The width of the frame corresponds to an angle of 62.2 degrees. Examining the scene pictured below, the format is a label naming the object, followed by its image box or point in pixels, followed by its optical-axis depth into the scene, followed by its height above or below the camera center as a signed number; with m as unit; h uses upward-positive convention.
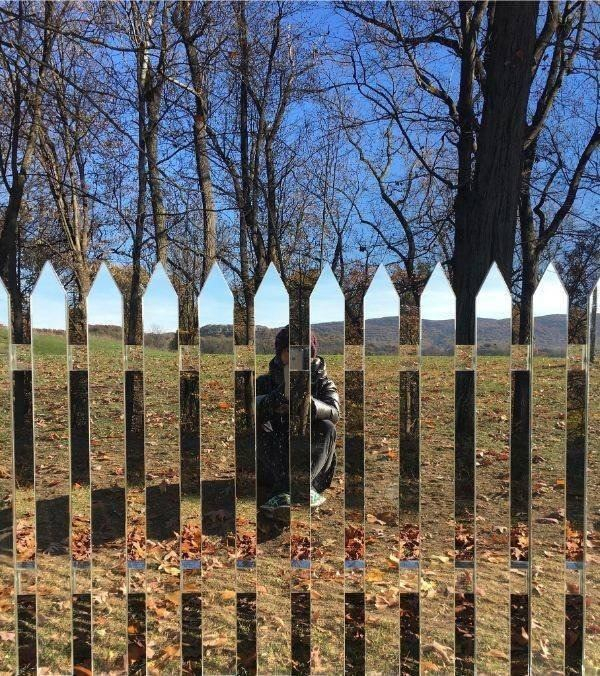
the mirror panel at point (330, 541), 2.58 -1.29
